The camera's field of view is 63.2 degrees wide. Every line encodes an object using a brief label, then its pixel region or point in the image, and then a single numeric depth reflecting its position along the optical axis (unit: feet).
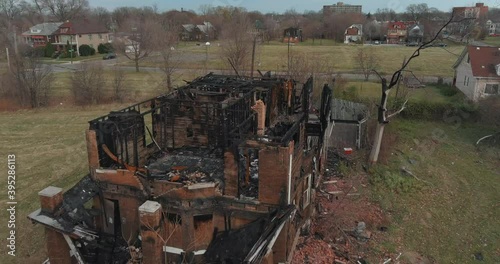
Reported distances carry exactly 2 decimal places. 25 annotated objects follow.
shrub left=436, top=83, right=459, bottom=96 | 142.31
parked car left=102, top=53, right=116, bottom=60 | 241.76
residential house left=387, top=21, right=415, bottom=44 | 324.80
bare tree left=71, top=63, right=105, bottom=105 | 138.72
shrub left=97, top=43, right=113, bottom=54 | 263.90
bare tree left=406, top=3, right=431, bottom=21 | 218.59
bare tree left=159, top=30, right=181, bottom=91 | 147.51
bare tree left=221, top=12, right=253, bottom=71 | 145.79
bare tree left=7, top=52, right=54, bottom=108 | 134.41
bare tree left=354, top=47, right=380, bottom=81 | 155.35
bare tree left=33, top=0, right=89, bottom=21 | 389.80
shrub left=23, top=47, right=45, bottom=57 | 140.01
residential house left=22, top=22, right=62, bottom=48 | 268.82
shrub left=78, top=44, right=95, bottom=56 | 252.83
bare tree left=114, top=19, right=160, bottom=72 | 192.54
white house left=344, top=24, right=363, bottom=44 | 321.73
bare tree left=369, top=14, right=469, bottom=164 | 81.10
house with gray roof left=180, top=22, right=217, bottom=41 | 350.64
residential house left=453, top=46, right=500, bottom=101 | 128.16
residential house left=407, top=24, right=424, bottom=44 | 256.85
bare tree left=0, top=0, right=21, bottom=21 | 301.02
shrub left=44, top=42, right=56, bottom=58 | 248.73
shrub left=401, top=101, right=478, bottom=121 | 112.88
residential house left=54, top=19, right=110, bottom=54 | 252.21
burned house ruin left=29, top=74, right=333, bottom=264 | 39.73
